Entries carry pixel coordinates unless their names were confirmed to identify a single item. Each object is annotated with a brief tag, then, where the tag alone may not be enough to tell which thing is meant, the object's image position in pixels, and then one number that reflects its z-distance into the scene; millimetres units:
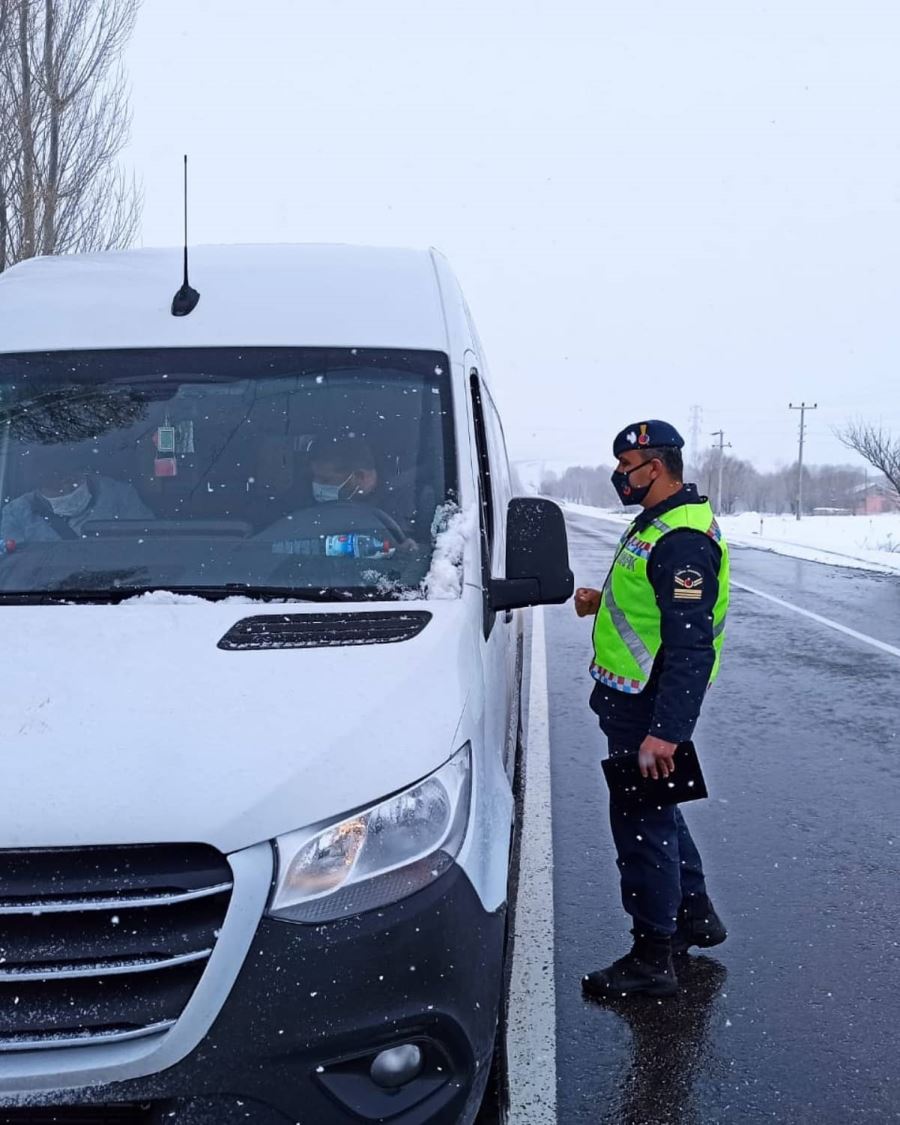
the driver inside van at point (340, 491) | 3082
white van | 1987
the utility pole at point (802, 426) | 65812
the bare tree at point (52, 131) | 13344
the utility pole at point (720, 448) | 80288
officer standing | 3408
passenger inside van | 3119
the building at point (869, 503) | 139875
